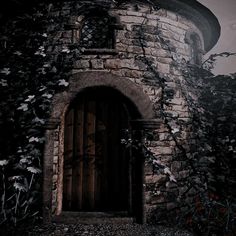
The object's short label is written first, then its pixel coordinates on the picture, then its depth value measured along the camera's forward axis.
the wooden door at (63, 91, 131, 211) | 4.63
